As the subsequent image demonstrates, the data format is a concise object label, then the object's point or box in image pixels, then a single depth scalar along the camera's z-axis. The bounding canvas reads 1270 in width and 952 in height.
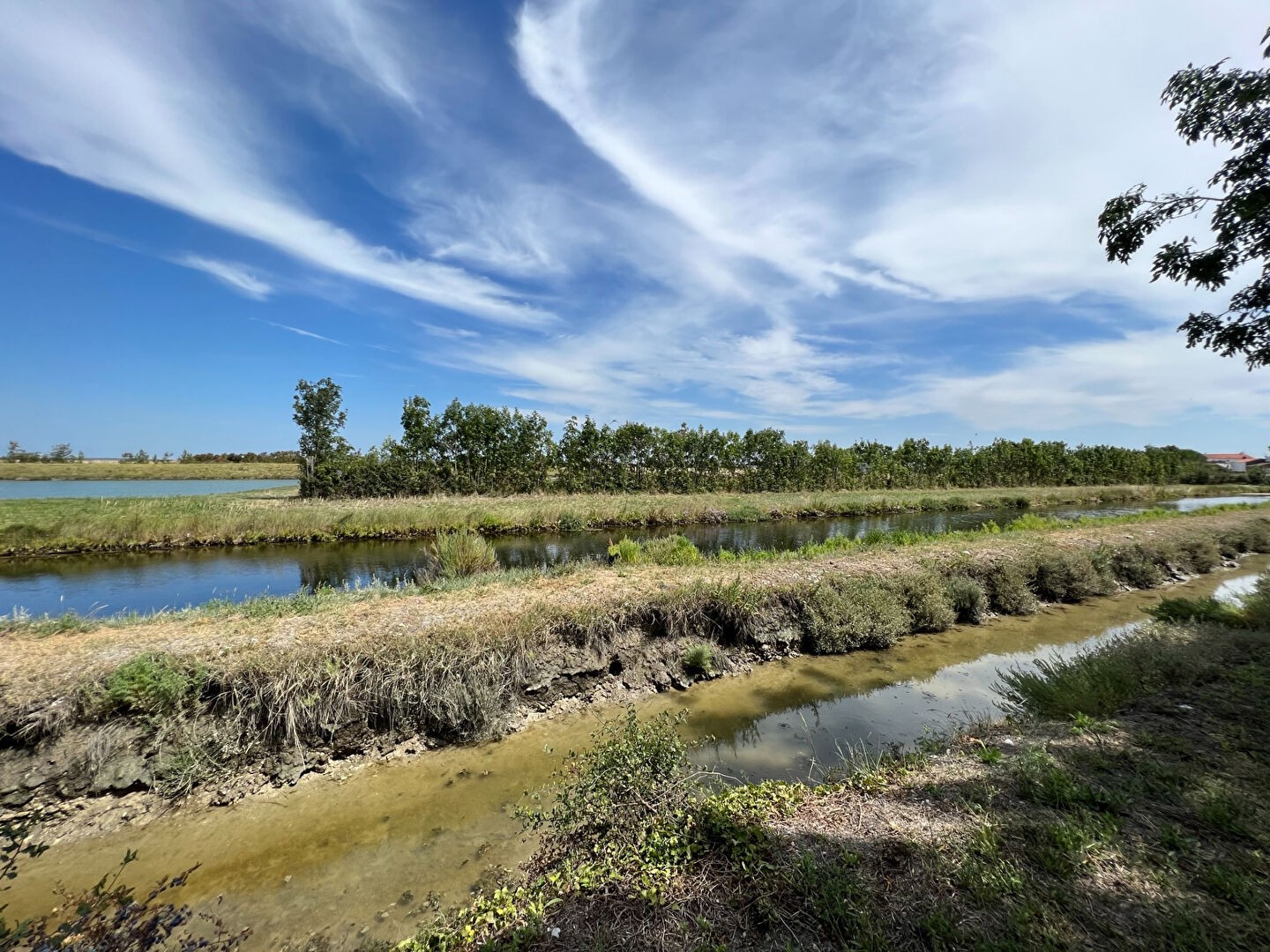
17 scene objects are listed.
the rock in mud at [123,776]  5.18
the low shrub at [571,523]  27.05
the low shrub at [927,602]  10.85
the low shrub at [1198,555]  16.31
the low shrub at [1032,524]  19.11
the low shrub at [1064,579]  13.03
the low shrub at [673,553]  12.77
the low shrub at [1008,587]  12.08
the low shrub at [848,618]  9.80
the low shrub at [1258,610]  7.68
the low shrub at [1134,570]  14.51
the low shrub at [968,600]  11.54
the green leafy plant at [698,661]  8.68
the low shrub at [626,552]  13.10
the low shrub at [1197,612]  8.13
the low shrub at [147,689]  5.44
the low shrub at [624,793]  4.03
